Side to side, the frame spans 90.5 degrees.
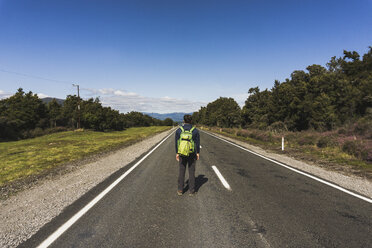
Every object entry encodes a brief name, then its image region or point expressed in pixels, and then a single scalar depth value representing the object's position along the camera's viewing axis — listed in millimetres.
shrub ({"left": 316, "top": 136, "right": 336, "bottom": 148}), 12016
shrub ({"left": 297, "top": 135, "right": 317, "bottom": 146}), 13602
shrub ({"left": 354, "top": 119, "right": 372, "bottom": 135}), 12039
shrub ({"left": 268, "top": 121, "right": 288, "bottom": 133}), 20297
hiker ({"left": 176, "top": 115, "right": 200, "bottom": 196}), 4465
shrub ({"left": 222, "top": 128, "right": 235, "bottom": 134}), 33481
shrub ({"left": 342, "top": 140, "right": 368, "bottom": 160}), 8926
